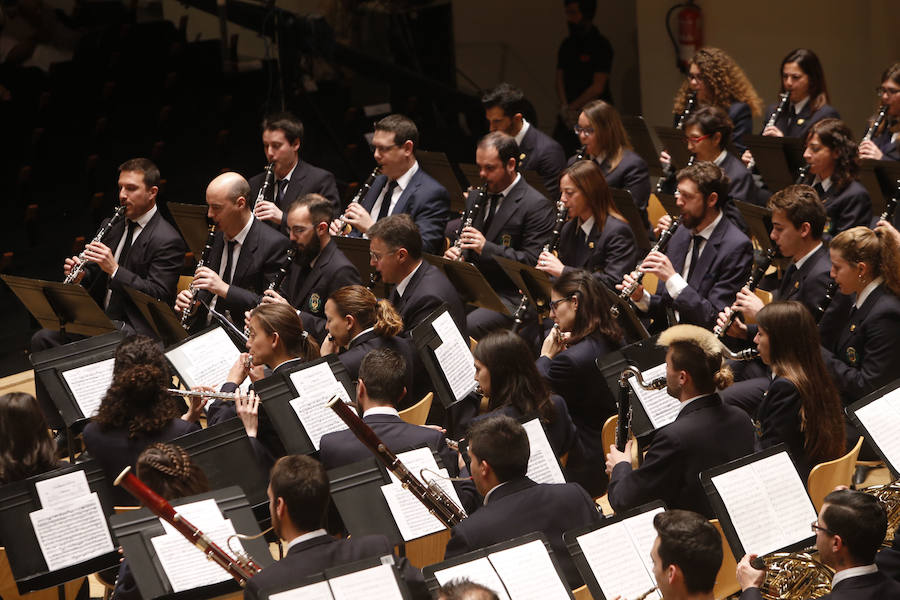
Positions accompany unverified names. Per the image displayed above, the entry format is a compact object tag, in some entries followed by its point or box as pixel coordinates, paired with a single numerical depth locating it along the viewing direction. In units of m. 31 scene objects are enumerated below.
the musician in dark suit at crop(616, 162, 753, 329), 11.31
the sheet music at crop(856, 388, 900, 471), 7.76
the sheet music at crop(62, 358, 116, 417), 10.26
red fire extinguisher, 20.27
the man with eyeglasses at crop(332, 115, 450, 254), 13.73
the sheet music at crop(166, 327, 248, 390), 10.23
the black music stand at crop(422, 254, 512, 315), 11.30
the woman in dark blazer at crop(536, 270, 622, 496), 9.87
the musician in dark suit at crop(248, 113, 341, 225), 14.48
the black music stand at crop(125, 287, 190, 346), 11.62
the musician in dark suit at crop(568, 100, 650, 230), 14.66
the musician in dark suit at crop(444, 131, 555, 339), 12.93
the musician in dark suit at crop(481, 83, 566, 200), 15.48
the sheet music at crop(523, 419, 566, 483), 8.05
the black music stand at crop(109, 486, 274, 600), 6.90
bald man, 12.71
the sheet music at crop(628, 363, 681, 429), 8.84
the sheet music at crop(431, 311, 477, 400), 9.82
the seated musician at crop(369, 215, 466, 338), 11.40
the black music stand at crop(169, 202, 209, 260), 13.76
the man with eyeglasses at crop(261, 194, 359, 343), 12.17
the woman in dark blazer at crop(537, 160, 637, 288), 12.30
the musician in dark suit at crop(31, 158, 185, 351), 12.70
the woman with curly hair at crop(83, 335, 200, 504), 8.70
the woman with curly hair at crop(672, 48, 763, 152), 16.25
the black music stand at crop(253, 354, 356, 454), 8.95
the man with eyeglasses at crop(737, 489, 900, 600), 6.37
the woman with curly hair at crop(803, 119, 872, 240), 12.52
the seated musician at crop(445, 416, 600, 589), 7.02
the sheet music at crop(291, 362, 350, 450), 9.02
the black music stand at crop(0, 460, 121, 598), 7.73
